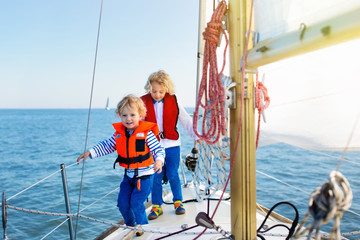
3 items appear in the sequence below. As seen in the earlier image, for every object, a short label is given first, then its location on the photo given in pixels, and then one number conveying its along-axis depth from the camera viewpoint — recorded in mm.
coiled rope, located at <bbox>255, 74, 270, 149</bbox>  1623
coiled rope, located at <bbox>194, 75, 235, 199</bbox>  1669
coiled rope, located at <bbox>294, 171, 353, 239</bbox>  860
